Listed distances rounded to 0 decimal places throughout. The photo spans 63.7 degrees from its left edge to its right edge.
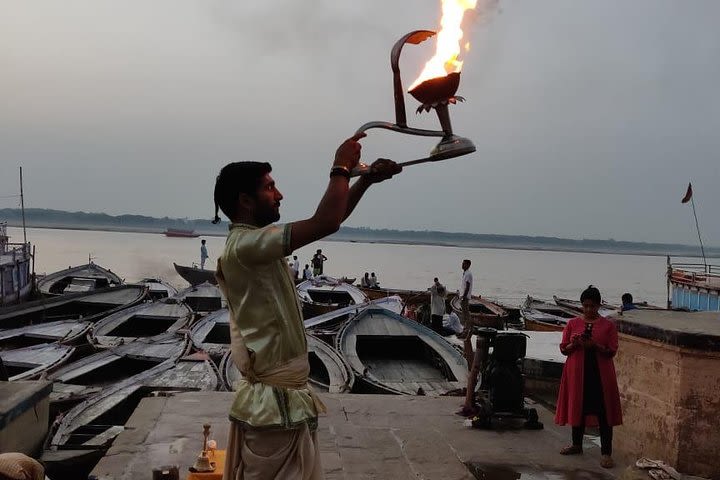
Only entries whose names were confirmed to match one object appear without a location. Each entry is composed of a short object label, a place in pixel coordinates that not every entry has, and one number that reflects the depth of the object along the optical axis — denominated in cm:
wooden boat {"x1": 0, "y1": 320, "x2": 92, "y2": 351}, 1353
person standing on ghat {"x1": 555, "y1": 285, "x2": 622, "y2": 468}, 466
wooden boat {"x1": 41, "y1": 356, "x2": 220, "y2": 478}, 543
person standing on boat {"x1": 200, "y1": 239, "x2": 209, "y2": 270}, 3225
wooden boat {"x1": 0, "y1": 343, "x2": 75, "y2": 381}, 1065
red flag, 2510
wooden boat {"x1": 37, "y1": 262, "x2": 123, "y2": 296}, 2512
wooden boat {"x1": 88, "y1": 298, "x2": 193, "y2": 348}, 1515
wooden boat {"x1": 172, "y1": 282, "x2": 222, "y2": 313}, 2053
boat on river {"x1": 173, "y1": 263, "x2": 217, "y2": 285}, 3269
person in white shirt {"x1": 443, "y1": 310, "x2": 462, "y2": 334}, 1603
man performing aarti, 244
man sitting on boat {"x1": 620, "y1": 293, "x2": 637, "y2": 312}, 1315
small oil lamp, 372
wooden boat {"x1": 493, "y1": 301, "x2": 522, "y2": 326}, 2411
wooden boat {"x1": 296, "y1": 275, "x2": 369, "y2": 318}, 2033
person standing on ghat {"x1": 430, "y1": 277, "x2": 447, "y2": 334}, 1730
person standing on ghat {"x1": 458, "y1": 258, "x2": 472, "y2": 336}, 1466
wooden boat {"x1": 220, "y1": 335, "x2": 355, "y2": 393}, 932
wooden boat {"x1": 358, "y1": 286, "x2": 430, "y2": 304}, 2642
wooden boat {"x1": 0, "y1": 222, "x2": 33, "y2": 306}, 2216
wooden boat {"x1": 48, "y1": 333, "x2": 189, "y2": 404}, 991
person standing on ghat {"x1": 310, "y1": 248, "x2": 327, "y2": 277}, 2947
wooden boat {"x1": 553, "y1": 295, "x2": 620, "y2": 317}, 2364
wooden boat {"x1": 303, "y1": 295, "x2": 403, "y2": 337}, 1489
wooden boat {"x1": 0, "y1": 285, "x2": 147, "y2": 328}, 1756
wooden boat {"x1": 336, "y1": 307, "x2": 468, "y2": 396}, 989
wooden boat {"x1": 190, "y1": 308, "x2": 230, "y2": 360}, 1230
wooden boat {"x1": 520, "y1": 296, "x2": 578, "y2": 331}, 2002
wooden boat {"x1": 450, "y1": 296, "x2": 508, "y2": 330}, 1989
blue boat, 2194
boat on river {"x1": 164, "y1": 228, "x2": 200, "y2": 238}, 17866
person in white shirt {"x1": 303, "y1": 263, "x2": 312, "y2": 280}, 2713
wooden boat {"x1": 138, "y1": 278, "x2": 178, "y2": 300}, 2324
